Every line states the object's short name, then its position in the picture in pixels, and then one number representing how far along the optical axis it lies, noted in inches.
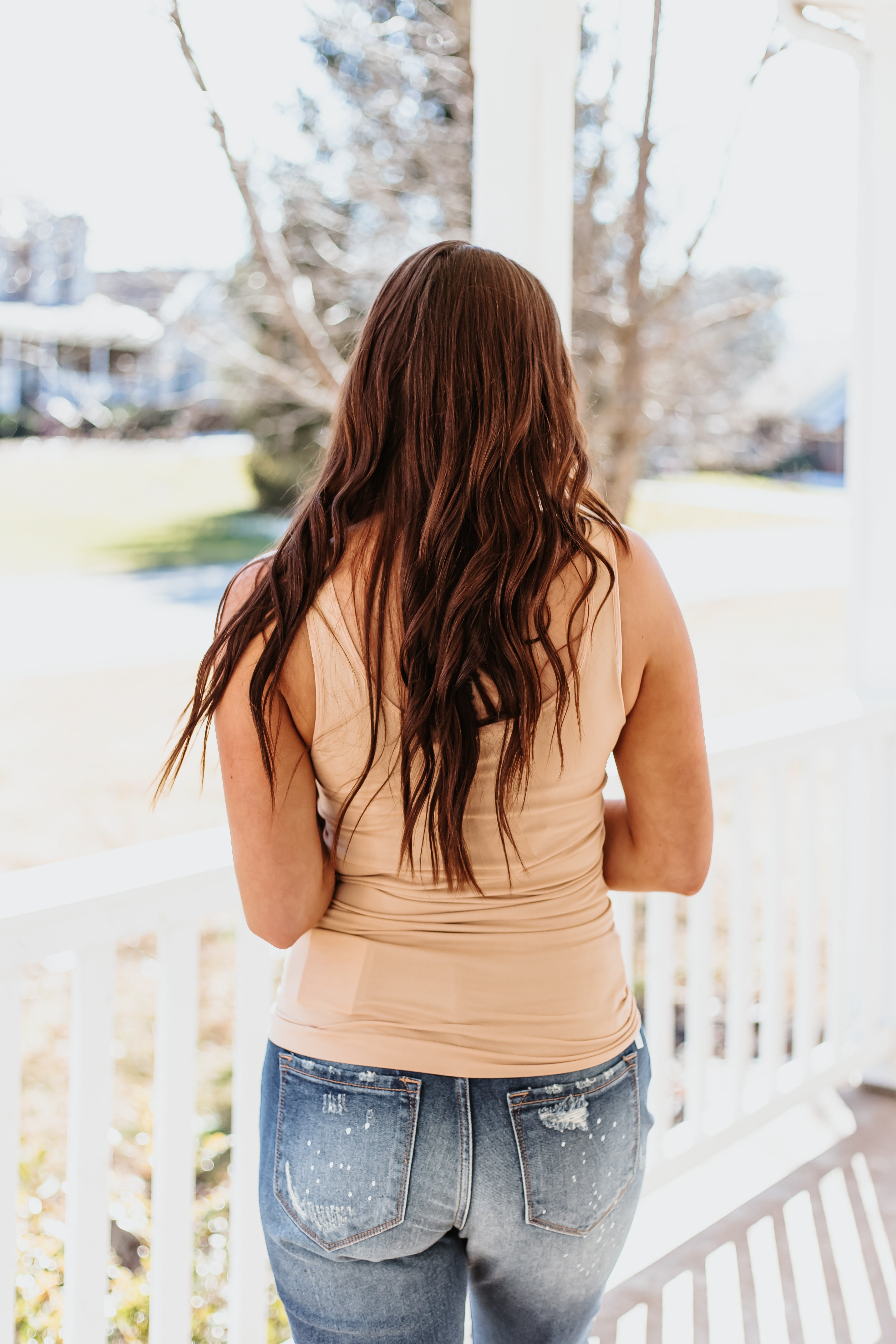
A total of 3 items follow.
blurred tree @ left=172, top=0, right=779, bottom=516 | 190.9
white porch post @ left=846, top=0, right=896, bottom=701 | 111.8
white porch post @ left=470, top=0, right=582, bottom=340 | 71.4
